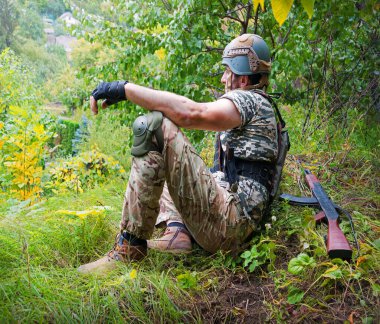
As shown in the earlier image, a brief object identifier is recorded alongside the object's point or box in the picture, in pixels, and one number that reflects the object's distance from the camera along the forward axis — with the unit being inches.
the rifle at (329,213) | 83.0
